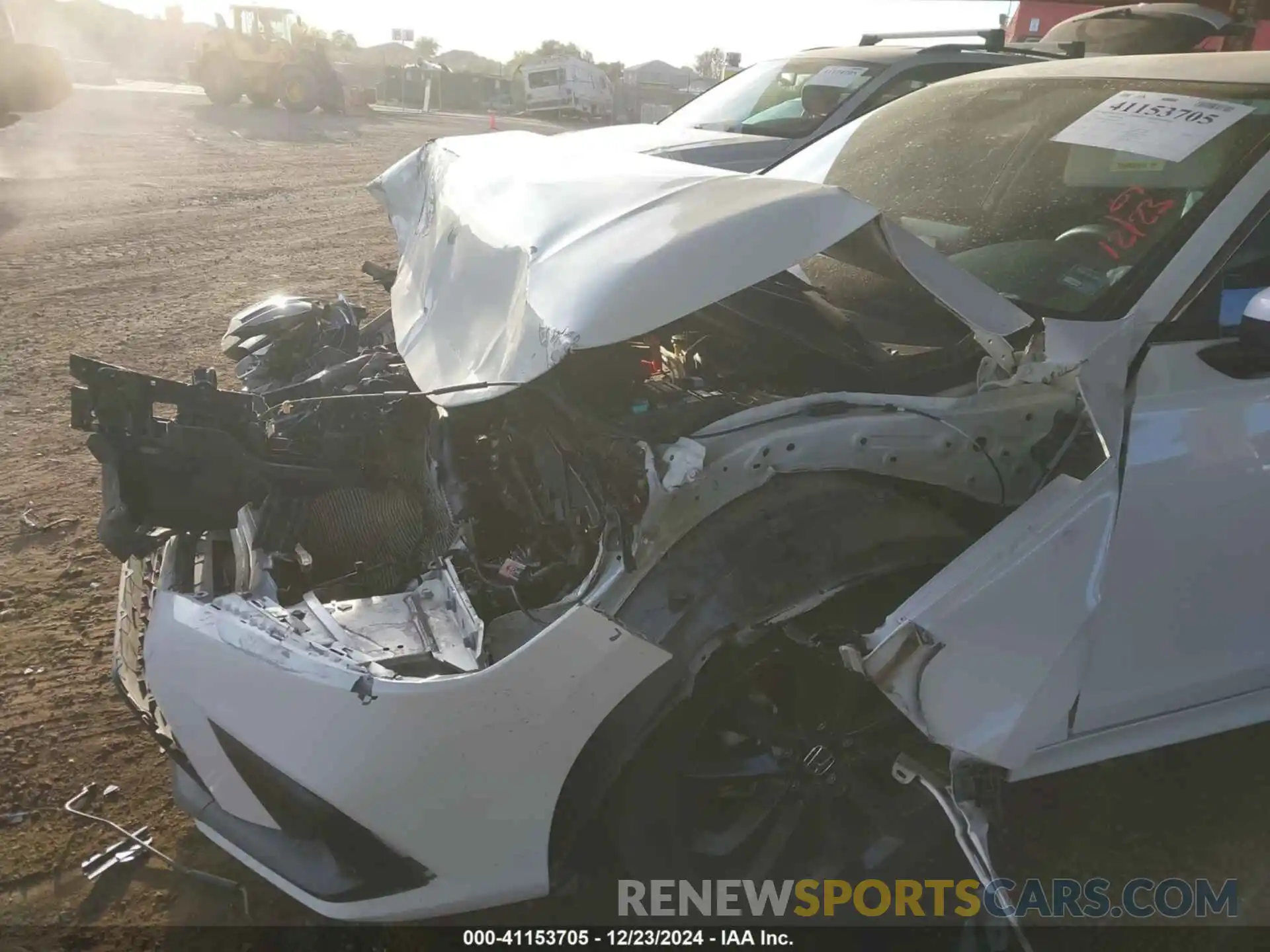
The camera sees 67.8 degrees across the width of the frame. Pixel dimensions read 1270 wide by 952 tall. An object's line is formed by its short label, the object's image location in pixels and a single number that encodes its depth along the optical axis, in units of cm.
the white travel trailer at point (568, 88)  3098
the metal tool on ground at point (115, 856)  229
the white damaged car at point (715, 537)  179
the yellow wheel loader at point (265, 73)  2169
